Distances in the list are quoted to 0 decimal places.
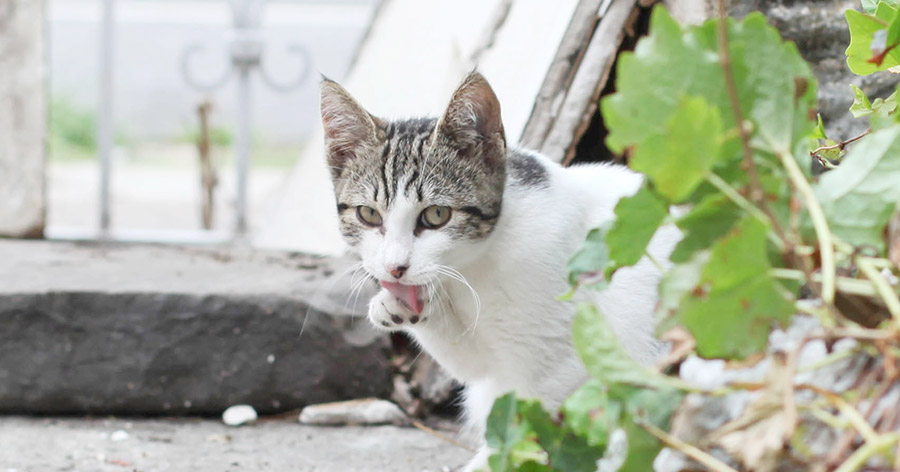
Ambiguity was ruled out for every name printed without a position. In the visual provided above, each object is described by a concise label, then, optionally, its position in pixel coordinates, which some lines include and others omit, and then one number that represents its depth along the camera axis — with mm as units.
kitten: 1708
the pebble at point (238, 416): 2385
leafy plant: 799
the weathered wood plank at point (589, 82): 2303
